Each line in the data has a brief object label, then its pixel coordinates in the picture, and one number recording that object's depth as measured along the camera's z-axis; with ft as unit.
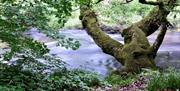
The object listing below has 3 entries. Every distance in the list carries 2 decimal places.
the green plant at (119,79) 21.20
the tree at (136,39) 26.25
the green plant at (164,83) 14.85
